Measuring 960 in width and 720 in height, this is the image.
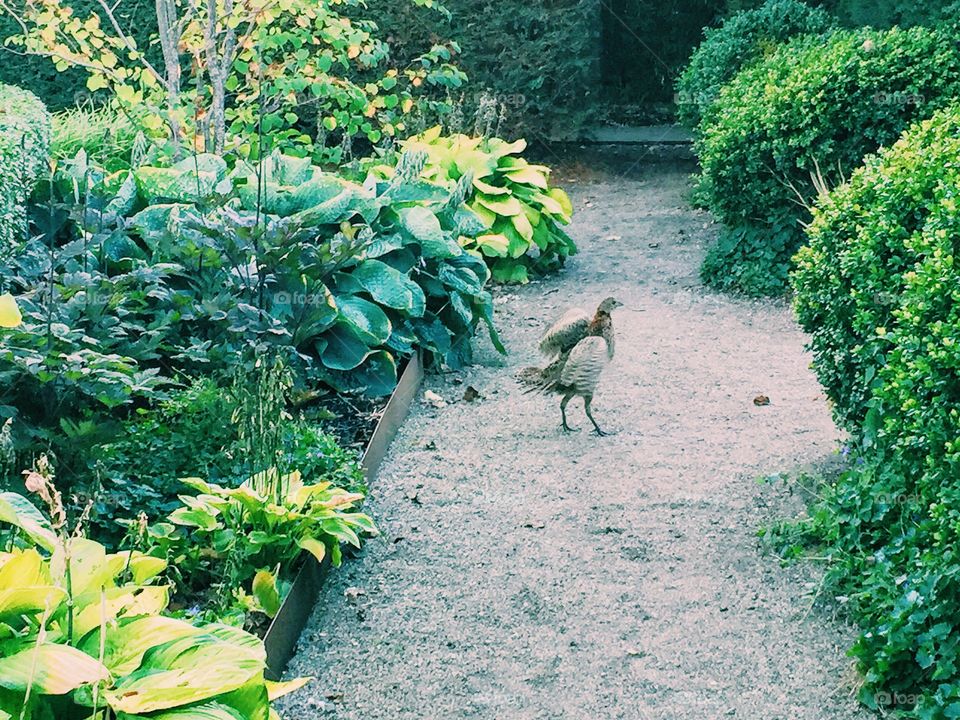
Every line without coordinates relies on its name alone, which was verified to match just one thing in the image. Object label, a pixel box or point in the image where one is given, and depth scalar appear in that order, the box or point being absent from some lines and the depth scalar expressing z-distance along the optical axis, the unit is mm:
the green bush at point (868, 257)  4043
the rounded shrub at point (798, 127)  7055
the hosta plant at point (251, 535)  3850
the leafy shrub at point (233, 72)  6711
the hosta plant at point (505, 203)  8125
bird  5465
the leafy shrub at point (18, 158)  5309
